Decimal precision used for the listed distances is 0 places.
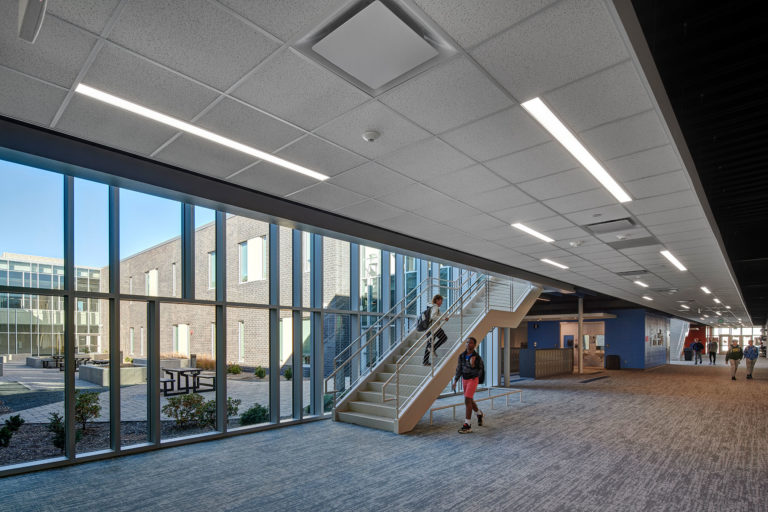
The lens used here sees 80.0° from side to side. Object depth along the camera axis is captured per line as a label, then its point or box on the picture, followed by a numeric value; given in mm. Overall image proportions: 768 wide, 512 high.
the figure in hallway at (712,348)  24681
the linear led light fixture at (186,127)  3158
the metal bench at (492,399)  7872
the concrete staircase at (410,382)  7762
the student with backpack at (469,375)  7486
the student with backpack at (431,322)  9123
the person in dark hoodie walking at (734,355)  16219
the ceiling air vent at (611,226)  6266
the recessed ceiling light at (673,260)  8247
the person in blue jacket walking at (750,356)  16922
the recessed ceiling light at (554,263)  9316
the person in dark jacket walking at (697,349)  25688
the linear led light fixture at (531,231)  6613
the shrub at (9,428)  5480
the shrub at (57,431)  5801
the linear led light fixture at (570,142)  3321
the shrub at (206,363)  7352
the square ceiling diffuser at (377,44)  2439
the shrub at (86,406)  6055
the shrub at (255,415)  7697
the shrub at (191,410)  6988
